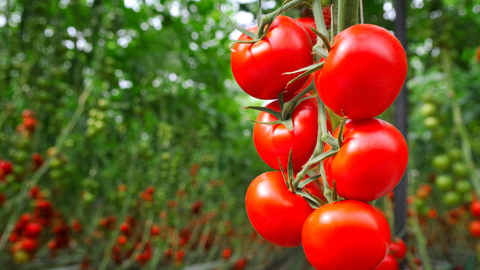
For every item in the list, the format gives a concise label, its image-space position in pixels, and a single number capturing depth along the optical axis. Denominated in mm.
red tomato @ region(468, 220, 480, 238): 834
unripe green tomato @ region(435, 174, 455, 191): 1004
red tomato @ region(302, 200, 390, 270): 236
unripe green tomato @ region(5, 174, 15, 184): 1057
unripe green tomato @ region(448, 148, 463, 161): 963
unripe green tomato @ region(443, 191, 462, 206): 1014
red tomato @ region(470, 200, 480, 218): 812
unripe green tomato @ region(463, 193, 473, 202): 1011
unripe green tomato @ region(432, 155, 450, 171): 967
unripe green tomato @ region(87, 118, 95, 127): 1170
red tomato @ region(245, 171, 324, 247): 284
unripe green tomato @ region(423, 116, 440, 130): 1050
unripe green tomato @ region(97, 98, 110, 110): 1153
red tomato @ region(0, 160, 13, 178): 1027
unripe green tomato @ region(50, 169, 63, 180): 1078
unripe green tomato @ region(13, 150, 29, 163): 1057
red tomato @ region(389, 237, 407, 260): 394
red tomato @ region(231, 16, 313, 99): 277
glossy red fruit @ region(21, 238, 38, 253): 1019
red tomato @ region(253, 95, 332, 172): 287
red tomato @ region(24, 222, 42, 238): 1028
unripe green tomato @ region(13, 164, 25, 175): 1060
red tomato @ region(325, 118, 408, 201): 245
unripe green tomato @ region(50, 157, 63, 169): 1054
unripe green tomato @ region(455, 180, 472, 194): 985
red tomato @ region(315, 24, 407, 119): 233
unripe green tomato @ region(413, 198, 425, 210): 1107
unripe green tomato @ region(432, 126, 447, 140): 1050
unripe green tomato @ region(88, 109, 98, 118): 1175
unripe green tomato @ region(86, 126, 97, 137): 1158
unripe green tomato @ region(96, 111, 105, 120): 1141
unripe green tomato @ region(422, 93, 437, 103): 1048
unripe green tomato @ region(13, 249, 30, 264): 1025
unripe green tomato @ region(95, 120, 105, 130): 1142
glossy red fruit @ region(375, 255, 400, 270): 314
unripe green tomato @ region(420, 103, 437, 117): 1048
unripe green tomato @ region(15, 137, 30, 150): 1079
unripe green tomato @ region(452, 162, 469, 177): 935
